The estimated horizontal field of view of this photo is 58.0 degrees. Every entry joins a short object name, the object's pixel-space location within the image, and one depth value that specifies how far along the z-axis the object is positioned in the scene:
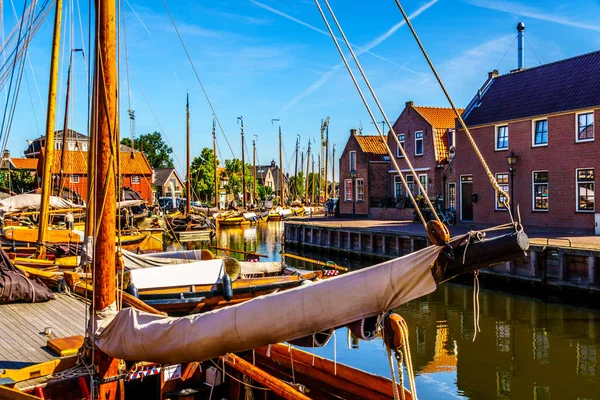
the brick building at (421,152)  36.31
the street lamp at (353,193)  42.59
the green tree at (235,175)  77.00
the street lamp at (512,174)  26.28
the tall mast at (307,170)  74.19
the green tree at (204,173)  66.61
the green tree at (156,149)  102.25
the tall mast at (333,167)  72.75
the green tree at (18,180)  48.24
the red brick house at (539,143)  23.88
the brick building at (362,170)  41.81
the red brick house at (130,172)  56.50
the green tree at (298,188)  92.38
